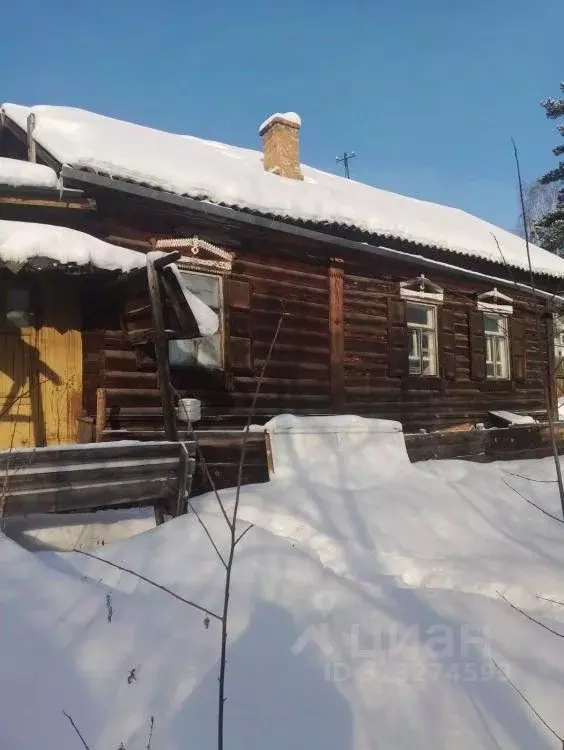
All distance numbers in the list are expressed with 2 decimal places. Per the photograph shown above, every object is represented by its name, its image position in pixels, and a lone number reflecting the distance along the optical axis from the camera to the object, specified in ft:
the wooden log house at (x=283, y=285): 22.17
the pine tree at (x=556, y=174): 58.54
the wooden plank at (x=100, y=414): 20.98
